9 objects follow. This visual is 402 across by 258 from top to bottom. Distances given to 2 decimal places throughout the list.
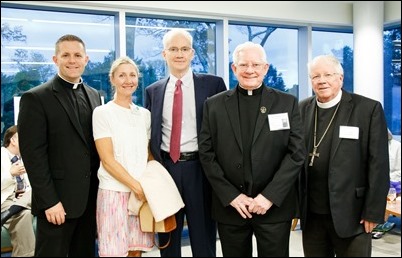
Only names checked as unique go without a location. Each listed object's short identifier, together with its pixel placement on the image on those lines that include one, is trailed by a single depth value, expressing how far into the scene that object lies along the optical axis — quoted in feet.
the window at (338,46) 17.88
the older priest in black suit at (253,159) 6.95
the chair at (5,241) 12.91
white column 17.01
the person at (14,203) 12.38
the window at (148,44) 14.84
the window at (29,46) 13.42
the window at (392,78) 18.51
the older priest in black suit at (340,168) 6.93
